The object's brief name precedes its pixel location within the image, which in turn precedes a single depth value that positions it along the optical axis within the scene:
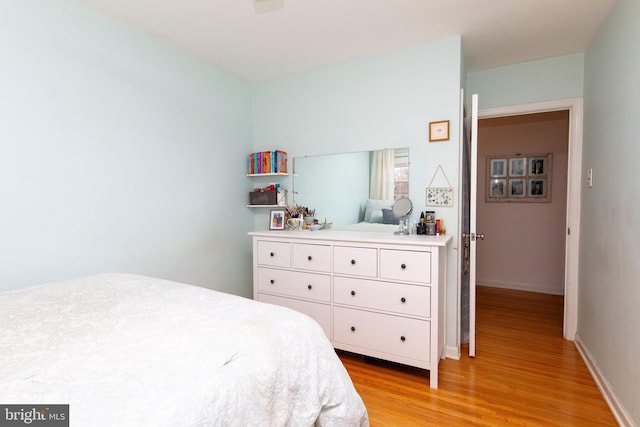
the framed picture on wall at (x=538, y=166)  4.10
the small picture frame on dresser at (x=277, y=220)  2.97
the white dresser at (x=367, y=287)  2.01
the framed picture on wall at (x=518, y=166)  4.21
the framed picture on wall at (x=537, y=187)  4.11
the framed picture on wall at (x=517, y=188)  4.22
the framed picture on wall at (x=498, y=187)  4.34
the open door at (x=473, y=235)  2.17
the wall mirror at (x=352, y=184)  2.59
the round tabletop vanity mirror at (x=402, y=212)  2.50
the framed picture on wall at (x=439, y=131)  2.37
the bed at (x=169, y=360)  0.68
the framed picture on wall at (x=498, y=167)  4.33
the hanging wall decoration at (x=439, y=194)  2.40
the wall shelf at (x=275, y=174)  2.98
